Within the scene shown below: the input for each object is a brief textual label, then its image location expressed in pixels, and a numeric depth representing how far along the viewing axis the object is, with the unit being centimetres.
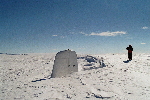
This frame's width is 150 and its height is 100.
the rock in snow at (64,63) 713
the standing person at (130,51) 1184
